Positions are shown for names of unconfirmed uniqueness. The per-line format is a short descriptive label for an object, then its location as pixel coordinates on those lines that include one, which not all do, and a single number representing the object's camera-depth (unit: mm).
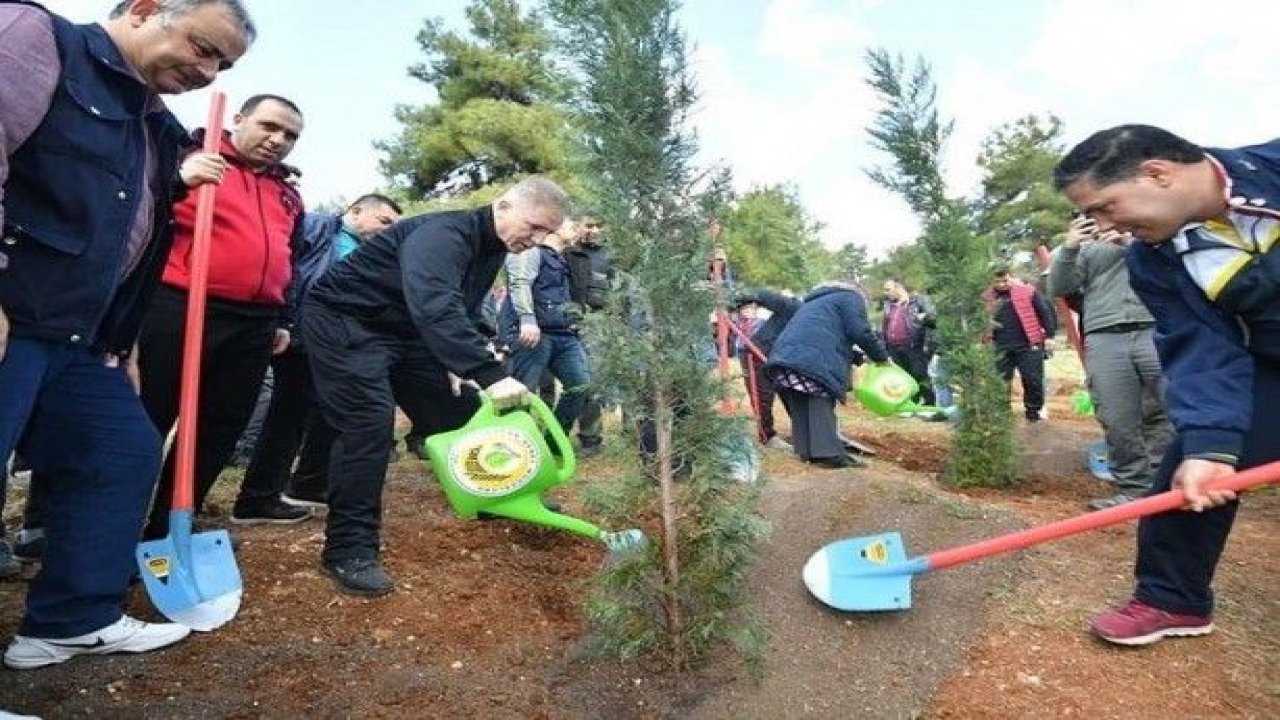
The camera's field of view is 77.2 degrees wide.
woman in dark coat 5863
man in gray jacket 4402
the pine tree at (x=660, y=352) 2385
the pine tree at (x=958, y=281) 5305
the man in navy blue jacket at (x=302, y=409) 3943
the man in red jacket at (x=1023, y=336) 8195
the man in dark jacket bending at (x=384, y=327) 3010
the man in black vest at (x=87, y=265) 1946
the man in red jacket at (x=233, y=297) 3139
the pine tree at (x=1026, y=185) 29469
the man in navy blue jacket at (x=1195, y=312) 2447
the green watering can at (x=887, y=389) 6184
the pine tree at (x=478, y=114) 18484
